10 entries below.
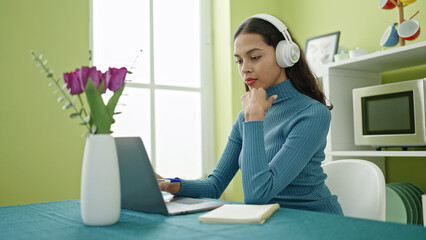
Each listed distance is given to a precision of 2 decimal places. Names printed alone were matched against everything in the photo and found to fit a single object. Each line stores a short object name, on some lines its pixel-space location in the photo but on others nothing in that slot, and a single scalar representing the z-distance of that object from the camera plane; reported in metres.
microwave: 2.01
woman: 1.08
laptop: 0.91
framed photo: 2.74
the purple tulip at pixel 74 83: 0.81
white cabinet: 2.37
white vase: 0.81
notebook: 0.77
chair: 1.16
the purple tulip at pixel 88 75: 0.81
